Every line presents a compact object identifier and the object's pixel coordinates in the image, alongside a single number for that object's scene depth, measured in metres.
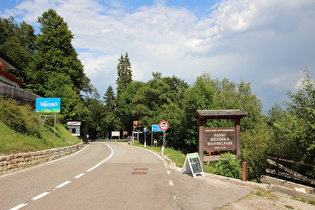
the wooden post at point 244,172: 9.27
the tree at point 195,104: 30.72
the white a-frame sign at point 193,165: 10.34
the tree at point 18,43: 48.16
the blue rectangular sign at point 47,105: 26.30
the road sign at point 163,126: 20.85
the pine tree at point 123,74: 79.54
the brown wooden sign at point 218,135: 12.08
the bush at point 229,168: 11.34
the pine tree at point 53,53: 46.09
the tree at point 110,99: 100.12
